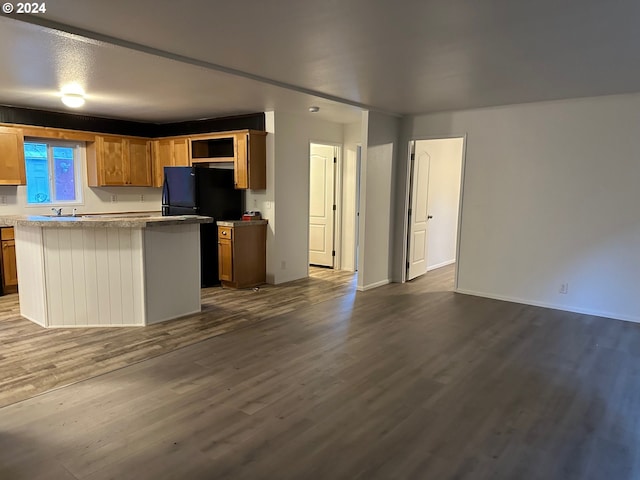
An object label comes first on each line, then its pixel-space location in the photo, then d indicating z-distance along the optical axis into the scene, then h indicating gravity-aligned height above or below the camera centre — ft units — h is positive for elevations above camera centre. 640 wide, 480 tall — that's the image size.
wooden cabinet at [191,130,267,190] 19.20 +1.19
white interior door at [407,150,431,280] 20.95 -1.34
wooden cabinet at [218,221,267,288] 19.03 -3.04
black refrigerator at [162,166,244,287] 19.34 -0.69
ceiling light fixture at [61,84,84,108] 15.29 +3.03
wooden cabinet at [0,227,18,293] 17.83 -3.30
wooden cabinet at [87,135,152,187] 21.54 +1.03
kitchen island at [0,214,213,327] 13.52 -2.73
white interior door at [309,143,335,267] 23.88 -0.95
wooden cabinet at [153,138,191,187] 21.72 +1.43
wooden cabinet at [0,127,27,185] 18.25 +0.99
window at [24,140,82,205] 20.31 +0.41
